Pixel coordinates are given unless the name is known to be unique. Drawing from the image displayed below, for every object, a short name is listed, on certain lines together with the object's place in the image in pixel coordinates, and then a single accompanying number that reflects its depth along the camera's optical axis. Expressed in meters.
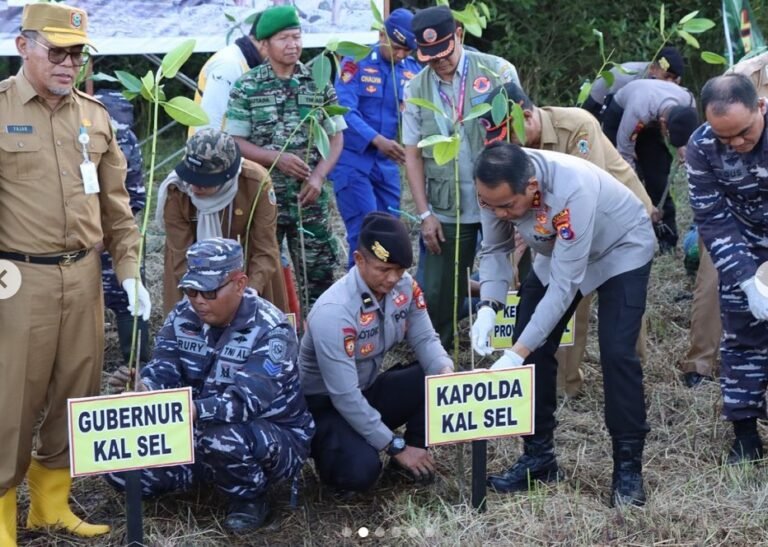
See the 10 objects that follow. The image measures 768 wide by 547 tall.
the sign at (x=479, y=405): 3.37
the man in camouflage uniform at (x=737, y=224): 3.70
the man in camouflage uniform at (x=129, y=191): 4.86
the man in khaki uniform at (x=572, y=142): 4.32
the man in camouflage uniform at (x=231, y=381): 3.57
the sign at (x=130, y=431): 3.13
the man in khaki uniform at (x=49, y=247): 3.38
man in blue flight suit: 5.66
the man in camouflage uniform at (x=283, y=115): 4.77
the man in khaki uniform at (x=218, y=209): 4.04
